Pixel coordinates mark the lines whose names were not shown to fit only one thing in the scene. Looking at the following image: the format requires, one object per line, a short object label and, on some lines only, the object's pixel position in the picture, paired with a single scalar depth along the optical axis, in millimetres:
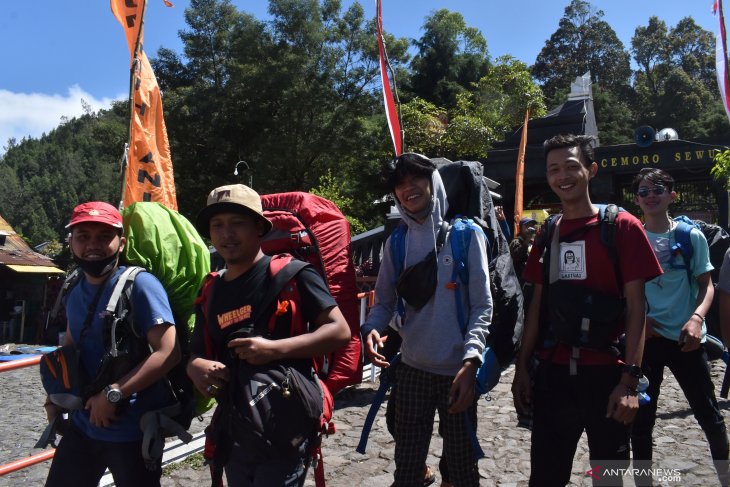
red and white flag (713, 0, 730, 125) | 6941
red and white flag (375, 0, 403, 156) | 6625
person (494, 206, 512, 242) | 4637
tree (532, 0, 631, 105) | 56219
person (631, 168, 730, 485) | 3420
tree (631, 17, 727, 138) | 43594
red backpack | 2801
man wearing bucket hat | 2156
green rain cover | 2729
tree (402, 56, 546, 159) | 24188
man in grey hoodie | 2777
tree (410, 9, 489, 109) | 35719
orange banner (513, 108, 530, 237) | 9790
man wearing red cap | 2412
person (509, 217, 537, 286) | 6055
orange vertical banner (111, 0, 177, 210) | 4922
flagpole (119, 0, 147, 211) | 4975
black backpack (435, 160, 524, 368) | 2807
